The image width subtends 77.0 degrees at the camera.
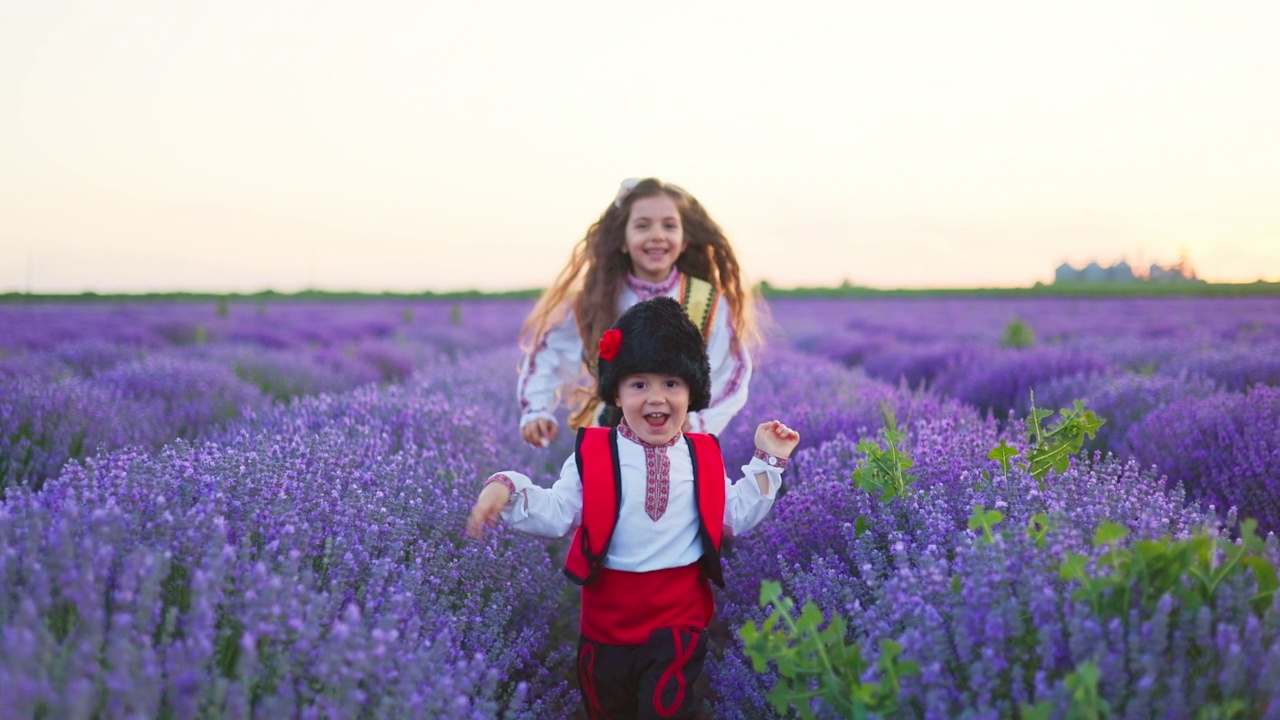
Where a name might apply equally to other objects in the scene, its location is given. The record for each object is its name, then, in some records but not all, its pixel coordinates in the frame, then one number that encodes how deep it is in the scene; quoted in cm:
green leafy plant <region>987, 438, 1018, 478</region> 217
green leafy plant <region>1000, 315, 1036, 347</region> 825
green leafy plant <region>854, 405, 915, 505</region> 213
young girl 302
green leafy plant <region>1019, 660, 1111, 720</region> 111
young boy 202
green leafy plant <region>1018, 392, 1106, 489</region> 221
